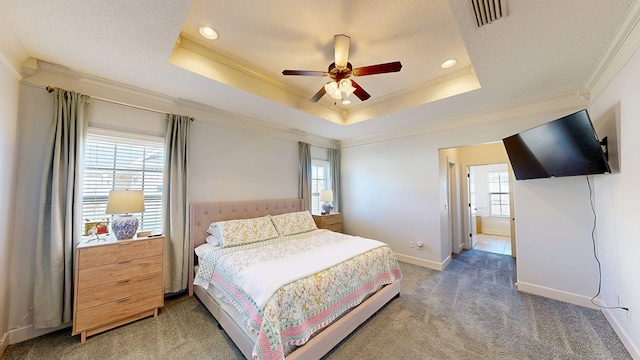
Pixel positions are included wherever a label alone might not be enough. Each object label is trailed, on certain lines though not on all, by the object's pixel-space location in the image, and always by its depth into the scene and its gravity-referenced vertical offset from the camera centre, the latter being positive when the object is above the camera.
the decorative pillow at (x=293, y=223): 3.59 -0.58
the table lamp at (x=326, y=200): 4.79 -0.26
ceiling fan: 2.08 +1.13
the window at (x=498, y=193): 7.22 -0.20
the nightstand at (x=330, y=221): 4.54 -0.70
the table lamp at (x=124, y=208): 2.33 -0.21
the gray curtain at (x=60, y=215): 2.20 -0.27
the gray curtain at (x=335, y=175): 5.33 +0.30
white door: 5.55 -0.96
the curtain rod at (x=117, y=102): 2.30 +1.03
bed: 1.72 -1.07
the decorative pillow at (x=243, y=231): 2.95 -0.60
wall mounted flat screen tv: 2.17 +0.42
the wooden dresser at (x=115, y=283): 2.16 -0.98
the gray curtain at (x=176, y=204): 2.95 -0.21
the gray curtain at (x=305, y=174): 4.66 +0.29
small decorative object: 2.44 -0.43
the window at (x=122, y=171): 2.57 +0.22
